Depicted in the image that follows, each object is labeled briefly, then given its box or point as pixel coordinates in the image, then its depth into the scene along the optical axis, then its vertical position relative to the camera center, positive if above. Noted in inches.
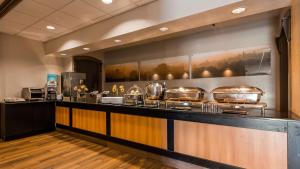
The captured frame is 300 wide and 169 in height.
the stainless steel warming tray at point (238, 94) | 85.6 -6.1
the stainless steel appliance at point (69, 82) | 196.1 +2.1
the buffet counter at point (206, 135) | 71.1 -28.6
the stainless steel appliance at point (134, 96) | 127.6 -10.2
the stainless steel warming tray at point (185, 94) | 105.2 -6.9
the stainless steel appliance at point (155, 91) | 117.0 -5.4
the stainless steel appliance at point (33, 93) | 178.3 -10.6
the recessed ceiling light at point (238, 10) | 89.5 +40.9
